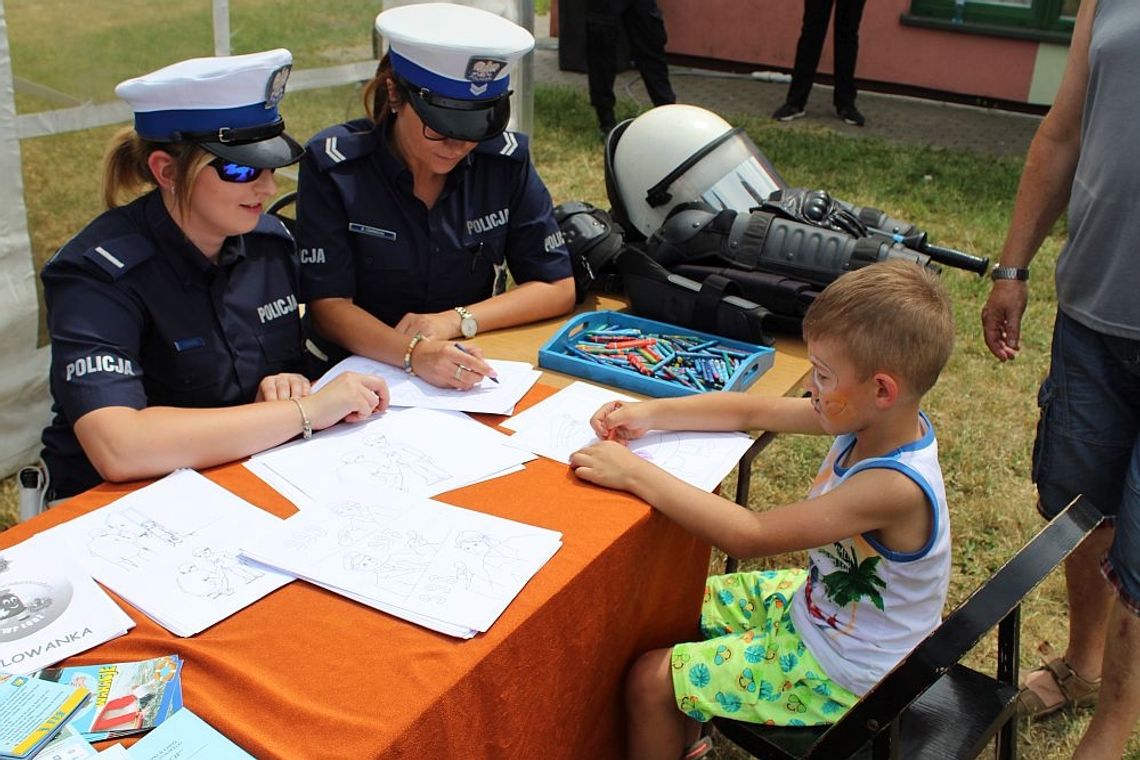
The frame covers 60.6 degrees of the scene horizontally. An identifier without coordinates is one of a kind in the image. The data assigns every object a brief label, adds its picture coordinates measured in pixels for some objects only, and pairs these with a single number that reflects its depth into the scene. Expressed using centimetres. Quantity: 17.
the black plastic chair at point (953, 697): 121
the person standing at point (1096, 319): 178
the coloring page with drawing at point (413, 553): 135
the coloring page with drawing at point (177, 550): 134
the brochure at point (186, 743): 109
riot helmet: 278
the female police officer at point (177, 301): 165
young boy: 150
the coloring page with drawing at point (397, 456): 164
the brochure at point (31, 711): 109
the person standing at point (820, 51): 709
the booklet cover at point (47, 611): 124
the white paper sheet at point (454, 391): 193
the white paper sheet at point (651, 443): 176
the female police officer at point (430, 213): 206
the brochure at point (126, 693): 113
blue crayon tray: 201
